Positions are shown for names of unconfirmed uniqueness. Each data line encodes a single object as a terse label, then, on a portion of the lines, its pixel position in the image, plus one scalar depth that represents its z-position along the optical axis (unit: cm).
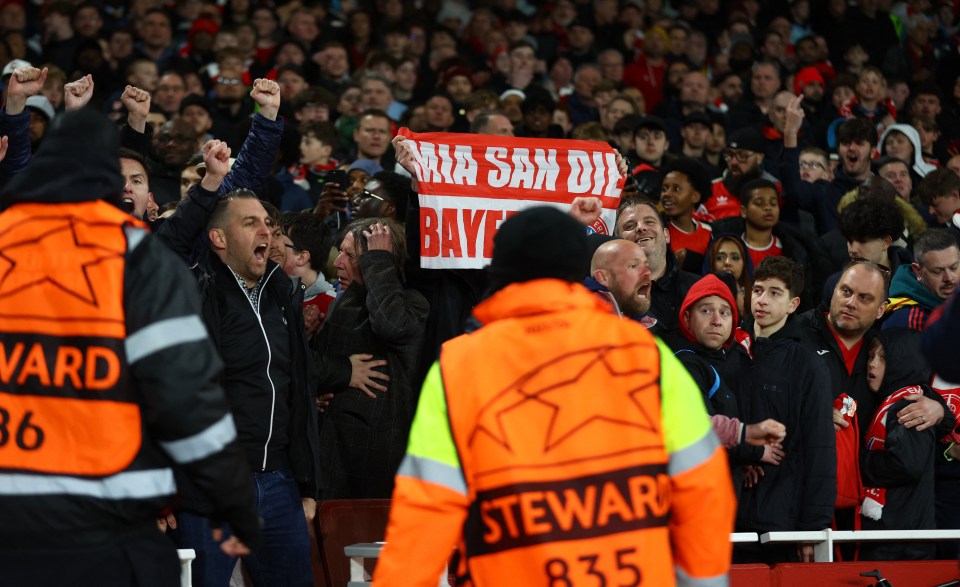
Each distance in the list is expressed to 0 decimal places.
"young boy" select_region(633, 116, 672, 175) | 2200
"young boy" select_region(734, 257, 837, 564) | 1288
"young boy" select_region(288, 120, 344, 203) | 2034
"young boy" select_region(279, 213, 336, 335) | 1541
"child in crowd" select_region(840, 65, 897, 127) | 2703
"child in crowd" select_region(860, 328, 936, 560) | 1350
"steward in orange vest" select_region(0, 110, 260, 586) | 769
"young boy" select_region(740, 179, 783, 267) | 1867
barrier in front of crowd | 1135
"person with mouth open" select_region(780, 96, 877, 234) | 2084
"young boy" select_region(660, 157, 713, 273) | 1886
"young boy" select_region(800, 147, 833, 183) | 2197
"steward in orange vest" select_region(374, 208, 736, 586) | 744
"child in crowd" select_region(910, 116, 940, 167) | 2556
